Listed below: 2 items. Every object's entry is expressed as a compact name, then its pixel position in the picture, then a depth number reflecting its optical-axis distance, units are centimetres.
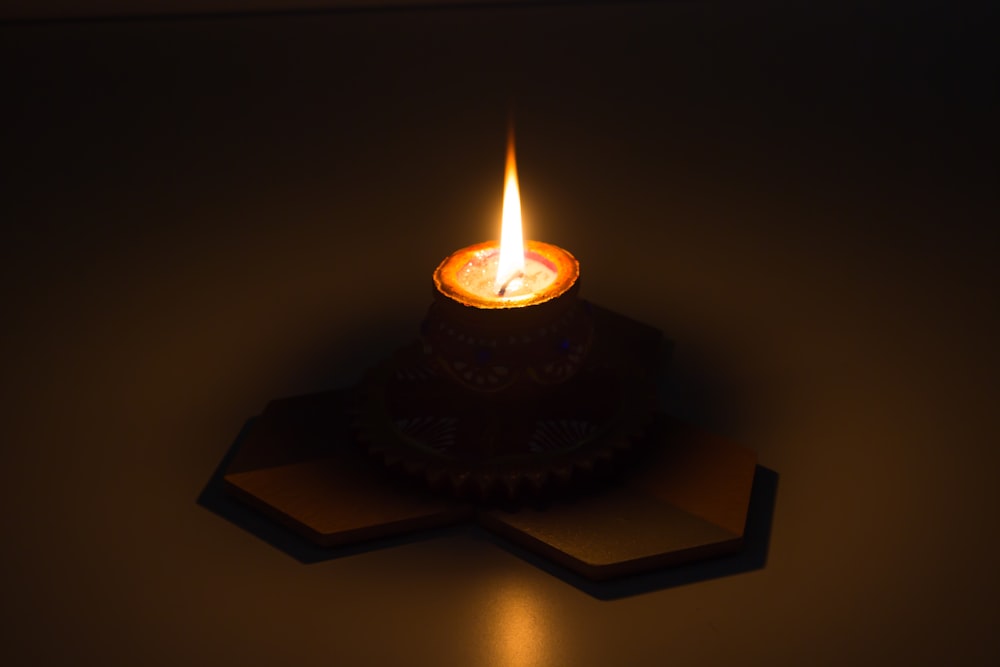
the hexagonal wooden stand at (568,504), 58
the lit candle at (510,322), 60
